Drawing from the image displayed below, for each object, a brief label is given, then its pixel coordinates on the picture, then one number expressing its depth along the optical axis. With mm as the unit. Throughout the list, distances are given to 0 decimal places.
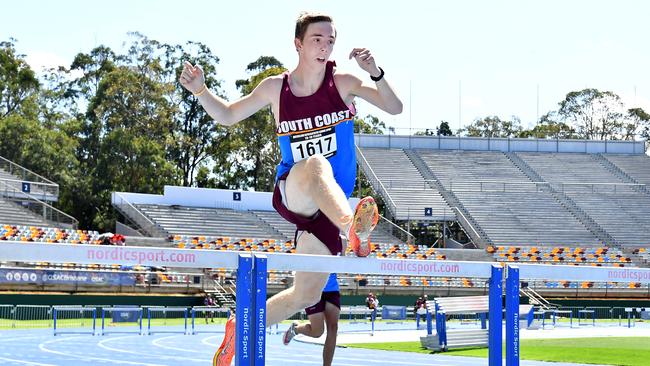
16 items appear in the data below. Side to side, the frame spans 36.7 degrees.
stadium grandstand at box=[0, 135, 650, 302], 37844
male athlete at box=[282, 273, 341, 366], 5523
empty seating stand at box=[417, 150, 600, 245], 46656
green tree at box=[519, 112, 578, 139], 73250
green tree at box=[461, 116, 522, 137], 72938
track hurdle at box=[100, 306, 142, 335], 26109
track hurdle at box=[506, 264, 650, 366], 5613
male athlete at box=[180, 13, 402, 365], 5285
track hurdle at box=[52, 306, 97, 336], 26234
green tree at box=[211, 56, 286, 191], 56438
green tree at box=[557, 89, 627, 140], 73500
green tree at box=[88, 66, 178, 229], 52719
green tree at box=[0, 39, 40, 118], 57094
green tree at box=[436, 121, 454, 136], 67375
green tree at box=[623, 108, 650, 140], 73812
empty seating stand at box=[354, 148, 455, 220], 47500
